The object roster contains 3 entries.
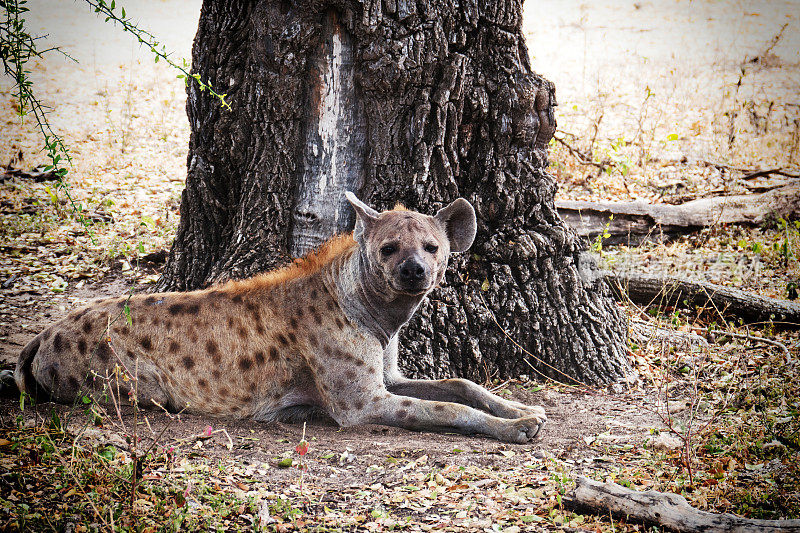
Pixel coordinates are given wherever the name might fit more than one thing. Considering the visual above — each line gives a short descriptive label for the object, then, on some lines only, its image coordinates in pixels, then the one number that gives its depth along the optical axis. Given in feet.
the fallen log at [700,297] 44.60
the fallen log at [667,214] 57.31
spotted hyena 31.68
